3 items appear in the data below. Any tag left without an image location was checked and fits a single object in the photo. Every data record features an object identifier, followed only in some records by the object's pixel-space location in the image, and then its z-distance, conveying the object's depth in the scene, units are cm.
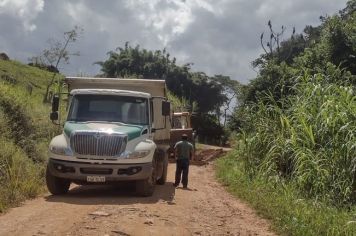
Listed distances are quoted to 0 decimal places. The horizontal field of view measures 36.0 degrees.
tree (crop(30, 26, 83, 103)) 3577
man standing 1516
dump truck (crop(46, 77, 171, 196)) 1173
